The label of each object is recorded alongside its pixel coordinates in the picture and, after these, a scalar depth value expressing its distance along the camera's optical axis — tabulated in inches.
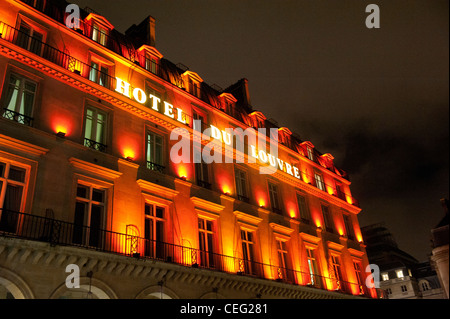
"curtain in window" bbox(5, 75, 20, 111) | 624.4
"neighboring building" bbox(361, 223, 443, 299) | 2608.3
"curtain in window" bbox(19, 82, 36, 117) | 639.8
